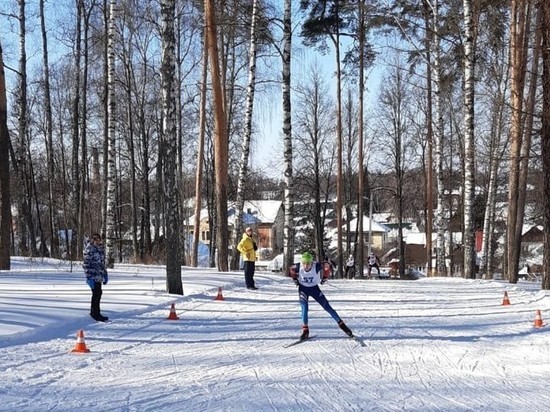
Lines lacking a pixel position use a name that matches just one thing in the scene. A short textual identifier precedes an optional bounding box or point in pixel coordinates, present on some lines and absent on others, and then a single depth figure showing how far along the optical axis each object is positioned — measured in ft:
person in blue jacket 37.78
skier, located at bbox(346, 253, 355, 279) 123.70
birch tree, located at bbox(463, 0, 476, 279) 71.20
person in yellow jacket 59.98
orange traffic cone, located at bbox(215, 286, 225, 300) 51.31
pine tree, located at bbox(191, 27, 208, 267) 94.22
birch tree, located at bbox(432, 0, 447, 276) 87.56
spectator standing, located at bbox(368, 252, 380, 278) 124.68
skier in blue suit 36.19
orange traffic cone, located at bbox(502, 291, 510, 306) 49.99
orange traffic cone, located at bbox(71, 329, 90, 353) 29.30
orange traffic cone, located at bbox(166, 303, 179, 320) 40.24
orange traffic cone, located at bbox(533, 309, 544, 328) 37.96
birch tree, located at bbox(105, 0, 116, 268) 70.44
